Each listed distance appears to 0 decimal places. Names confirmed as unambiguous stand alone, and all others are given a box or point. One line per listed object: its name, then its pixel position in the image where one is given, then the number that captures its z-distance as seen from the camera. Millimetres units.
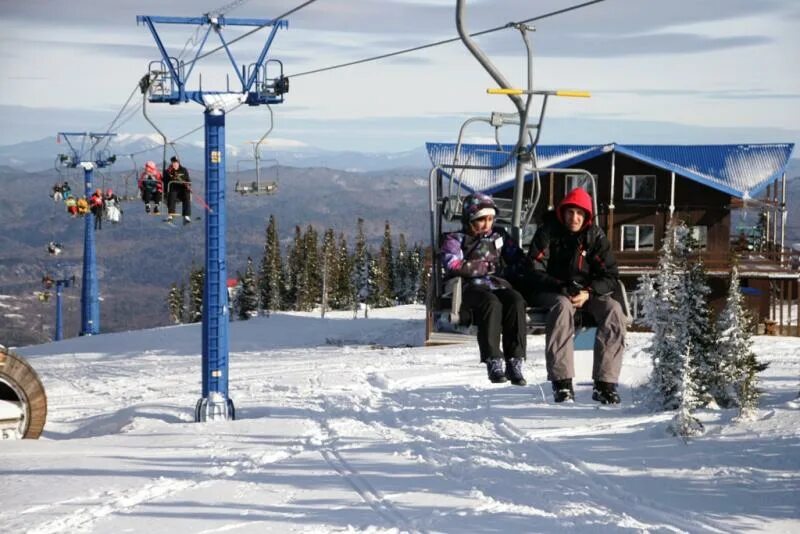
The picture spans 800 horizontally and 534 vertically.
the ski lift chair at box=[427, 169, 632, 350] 11398
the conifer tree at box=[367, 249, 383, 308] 89750
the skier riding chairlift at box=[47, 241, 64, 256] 52834
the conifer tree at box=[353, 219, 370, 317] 91750
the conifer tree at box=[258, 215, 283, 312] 92438
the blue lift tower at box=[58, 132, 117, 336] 45281
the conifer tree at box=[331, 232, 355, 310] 87562
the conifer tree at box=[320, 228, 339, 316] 85312
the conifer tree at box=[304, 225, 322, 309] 87750
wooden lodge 39281
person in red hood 11125
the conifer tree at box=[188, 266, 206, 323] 89844
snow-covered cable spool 20672
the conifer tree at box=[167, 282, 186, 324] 105375
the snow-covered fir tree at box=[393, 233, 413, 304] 99750
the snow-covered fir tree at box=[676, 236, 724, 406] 19828
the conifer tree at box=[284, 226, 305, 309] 93875
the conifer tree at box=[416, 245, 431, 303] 89450
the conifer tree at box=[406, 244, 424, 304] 98500
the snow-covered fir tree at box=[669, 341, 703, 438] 17873
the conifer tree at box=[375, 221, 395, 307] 89688
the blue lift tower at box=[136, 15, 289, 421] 21266
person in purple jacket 11383
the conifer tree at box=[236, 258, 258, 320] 87375
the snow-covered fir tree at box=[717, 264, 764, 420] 19219
